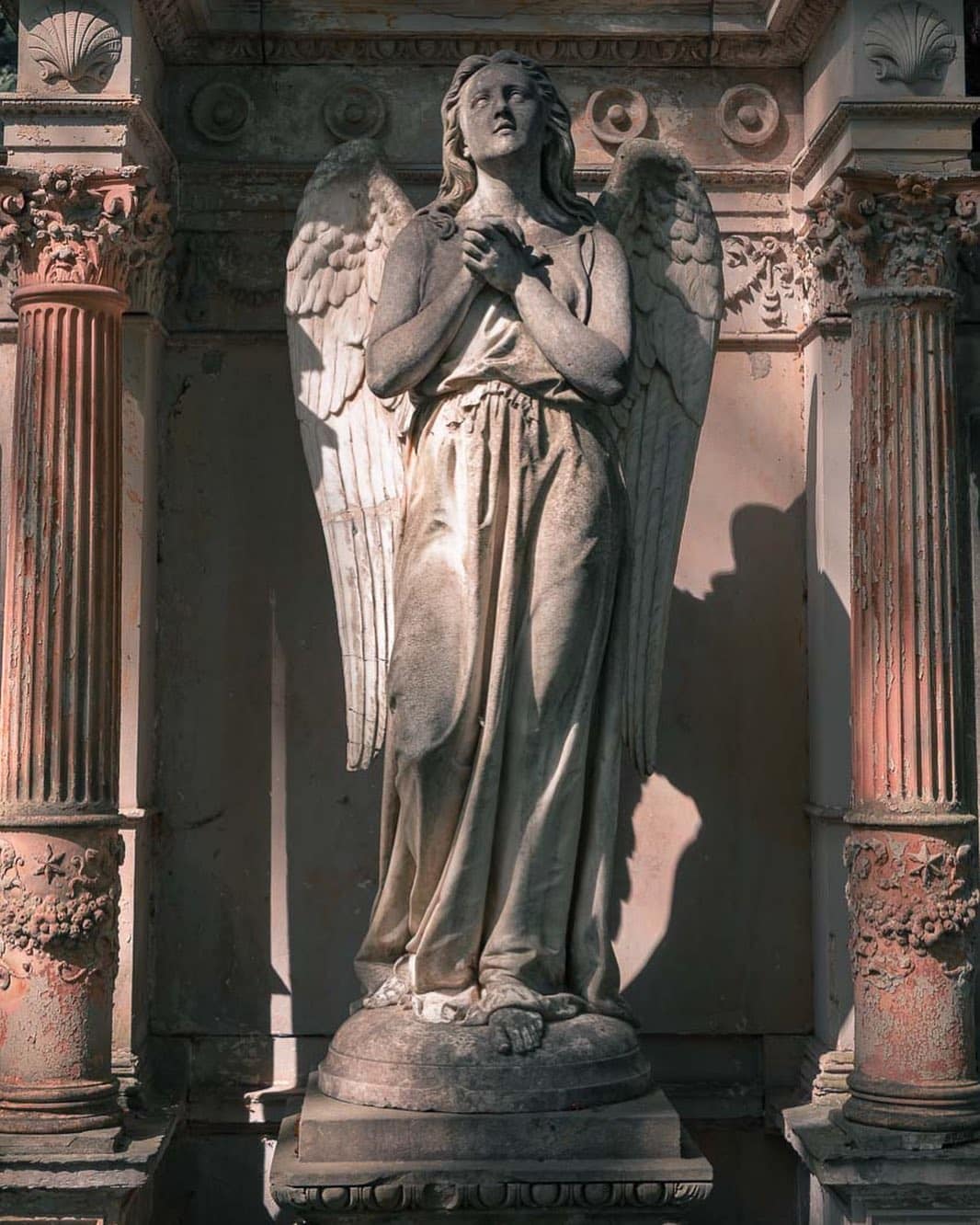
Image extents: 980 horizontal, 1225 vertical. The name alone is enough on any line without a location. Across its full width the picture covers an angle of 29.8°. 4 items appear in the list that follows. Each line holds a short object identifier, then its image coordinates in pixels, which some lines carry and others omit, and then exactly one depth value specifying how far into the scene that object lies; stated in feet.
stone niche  22.86
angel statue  17.62
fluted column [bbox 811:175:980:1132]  20.38
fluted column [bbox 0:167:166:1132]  20.01
